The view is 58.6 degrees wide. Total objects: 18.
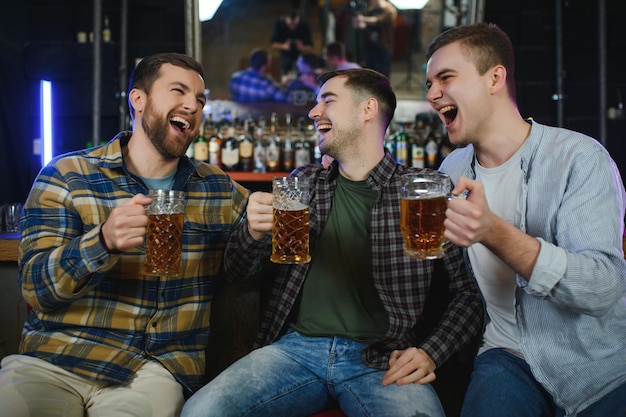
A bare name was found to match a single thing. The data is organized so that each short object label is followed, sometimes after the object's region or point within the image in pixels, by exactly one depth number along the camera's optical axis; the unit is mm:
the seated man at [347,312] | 1610
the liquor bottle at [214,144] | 4434
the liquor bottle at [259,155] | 4477
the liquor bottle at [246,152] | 4441
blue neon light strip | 4129
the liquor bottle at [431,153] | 4438
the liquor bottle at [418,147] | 4367
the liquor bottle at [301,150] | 4426
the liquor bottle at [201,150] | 4402
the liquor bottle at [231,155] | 4418
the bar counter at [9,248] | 2246
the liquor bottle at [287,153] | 4457
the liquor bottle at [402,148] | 4395
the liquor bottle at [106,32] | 4664
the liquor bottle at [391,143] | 4484
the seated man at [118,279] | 1572
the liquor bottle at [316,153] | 4479
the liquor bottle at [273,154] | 4441
